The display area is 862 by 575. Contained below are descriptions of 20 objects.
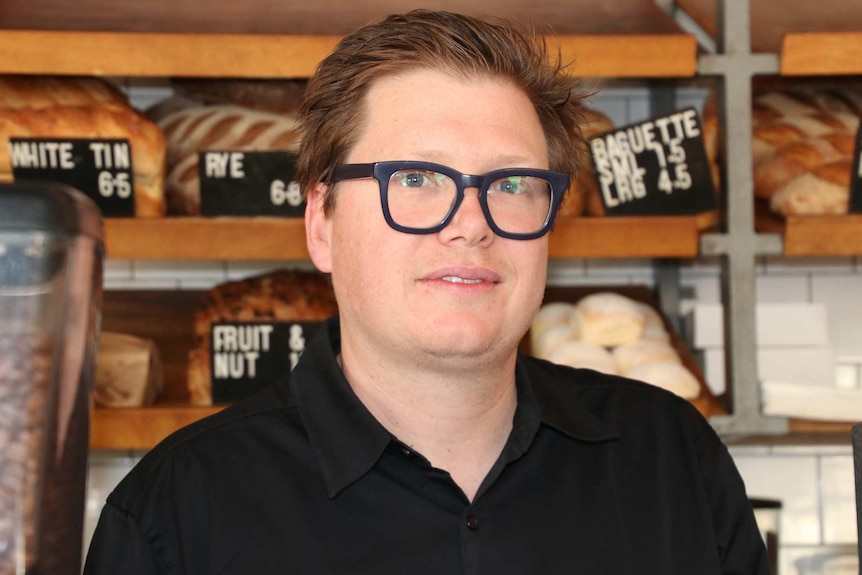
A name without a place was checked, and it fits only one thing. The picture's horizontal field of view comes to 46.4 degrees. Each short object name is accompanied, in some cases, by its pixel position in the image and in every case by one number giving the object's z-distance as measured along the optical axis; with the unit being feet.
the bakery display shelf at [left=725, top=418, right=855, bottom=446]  6.29
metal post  6.33
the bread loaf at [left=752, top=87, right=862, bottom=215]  6.41
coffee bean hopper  2.20
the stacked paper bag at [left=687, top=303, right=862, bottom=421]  6.84
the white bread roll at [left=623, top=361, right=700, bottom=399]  6.29
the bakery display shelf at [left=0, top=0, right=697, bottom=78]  5.95
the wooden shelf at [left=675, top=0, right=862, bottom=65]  6.21
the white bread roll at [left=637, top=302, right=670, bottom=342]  6.88
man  3.88
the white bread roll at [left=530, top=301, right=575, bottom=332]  6.87
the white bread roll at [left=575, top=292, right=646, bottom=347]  6.66
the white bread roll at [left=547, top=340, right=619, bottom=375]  6.45
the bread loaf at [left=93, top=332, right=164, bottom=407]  6.21
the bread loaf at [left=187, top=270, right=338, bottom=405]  6.36
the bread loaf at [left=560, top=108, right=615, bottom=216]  6.38
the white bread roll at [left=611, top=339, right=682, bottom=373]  6.53
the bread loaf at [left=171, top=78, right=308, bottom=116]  6.78
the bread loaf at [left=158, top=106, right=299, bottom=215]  6.46
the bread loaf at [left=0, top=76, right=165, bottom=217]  6.16
